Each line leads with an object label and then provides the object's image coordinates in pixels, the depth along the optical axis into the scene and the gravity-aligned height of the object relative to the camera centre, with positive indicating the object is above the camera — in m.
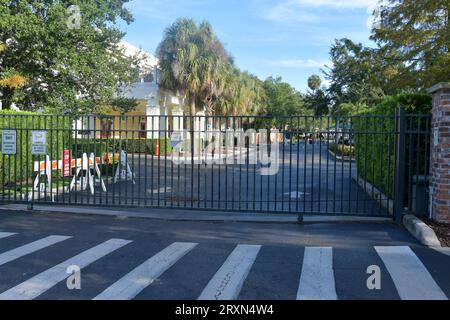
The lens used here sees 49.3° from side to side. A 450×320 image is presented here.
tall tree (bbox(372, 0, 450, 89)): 15.20 +3.52
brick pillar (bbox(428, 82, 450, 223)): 8.27 -0.27
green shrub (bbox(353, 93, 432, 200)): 9.61 +0.25
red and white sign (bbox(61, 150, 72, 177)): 11.59 -0.73
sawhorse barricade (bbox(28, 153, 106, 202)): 11.36 -0.99
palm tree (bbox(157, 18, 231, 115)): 33.16 +5.34
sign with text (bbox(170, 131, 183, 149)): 10.74 -0.02
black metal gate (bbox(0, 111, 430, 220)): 9.02 -0.99
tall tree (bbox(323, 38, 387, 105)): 19.30 +3.81
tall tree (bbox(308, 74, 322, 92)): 75.46 +9.31
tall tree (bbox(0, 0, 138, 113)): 19.14 +3.55
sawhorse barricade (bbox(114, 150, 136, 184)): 16.05 -1.20
